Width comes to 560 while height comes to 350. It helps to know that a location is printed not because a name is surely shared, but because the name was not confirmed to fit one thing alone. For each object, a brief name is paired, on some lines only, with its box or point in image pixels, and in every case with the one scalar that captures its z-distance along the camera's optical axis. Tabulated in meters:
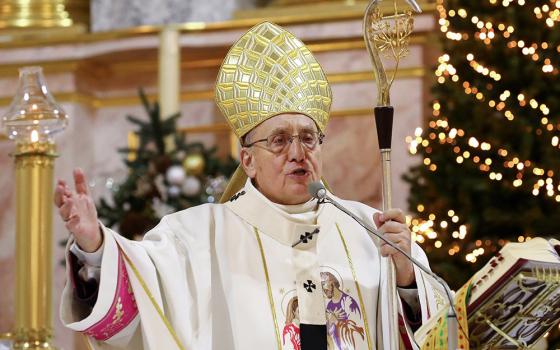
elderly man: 8.43
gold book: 6.92
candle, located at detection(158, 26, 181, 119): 16.03
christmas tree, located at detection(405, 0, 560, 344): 13.55
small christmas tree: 14.97
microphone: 7.04
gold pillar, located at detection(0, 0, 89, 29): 17.97
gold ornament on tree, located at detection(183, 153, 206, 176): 15.25
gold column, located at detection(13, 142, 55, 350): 10.08
